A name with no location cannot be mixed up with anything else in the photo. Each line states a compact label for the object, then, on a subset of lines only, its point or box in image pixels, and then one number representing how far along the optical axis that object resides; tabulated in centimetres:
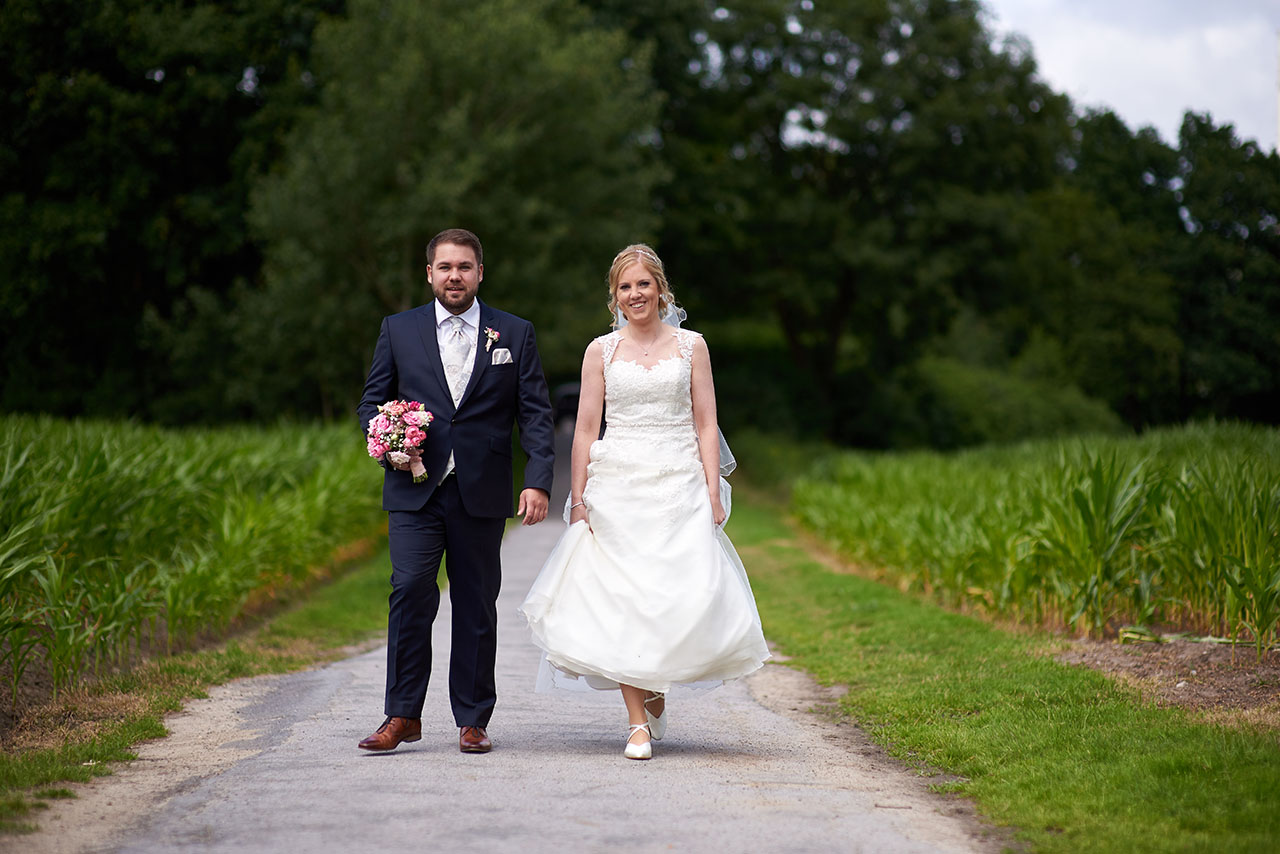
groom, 563
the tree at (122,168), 2527
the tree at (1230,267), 2100
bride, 552
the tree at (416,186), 2588
